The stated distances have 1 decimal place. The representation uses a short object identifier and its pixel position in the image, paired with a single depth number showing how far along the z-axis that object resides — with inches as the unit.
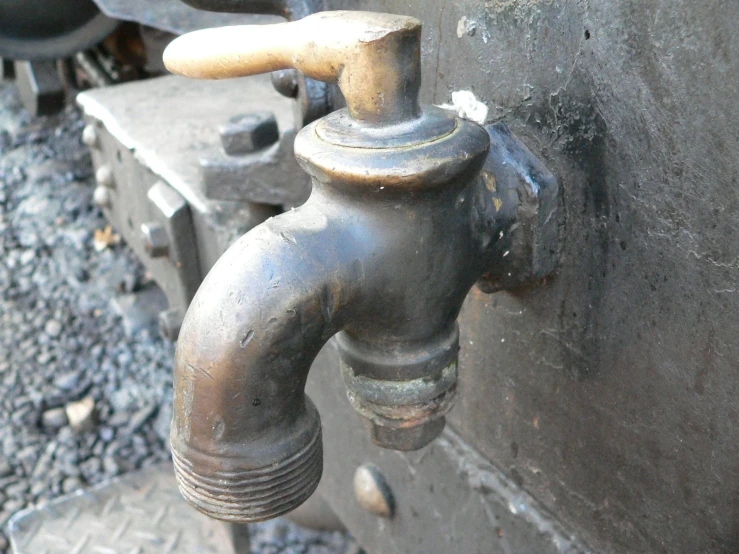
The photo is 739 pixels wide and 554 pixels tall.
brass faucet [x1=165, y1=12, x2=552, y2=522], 8.1
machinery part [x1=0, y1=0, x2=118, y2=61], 31.2
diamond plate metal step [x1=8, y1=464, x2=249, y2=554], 22.5
